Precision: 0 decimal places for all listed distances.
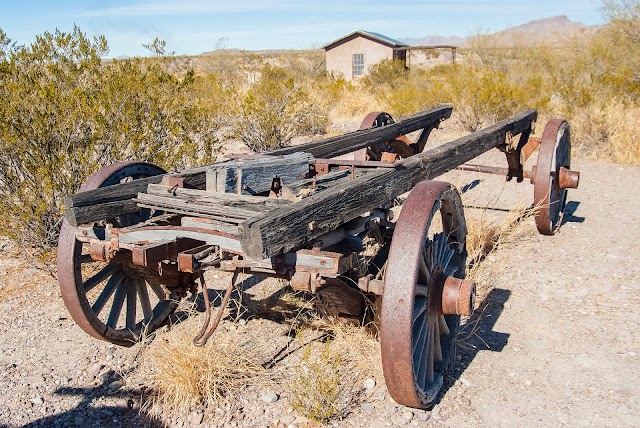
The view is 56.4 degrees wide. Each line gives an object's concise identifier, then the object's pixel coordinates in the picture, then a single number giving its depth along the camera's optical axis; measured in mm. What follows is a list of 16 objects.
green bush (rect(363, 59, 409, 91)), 20681
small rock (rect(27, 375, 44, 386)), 3370
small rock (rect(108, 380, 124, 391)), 3344
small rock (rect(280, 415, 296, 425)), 2959
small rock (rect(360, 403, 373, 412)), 3018
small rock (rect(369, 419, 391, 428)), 2885
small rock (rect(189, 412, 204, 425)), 2988
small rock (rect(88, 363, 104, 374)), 3504
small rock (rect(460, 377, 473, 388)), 3230
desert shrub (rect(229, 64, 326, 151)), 8992
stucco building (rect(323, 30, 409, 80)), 24312
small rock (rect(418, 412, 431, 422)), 2924
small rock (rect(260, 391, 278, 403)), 3133
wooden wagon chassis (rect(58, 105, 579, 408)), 2568
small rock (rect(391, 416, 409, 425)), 2902
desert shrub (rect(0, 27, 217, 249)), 4910
